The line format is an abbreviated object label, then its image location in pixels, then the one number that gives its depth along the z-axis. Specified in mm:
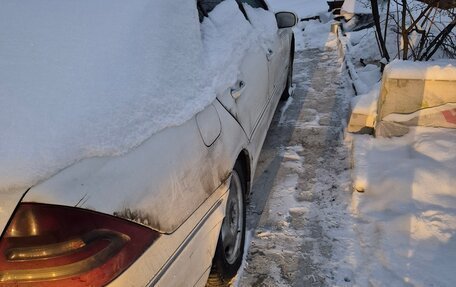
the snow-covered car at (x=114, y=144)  1429
